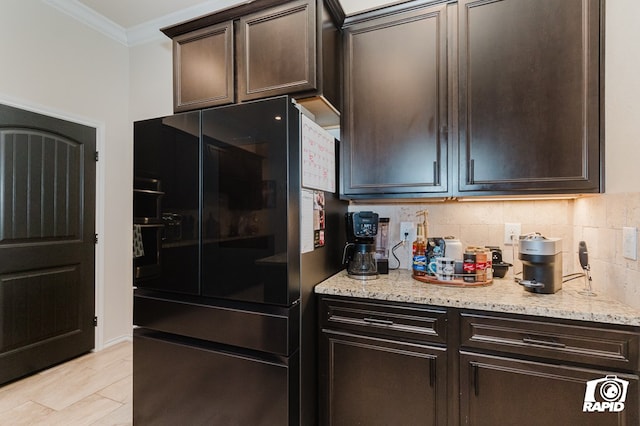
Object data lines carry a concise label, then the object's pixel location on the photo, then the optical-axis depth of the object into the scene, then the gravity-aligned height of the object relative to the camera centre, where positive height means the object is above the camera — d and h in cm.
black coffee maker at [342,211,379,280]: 182 -21
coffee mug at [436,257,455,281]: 166 -31
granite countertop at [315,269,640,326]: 121 -40
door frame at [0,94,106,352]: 283 -19
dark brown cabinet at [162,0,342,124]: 163 +91
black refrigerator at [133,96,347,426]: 141 -26
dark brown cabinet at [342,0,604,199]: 145 +59
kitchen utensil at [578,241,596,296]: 147 -26
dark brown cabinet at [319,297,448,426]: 141 -74
